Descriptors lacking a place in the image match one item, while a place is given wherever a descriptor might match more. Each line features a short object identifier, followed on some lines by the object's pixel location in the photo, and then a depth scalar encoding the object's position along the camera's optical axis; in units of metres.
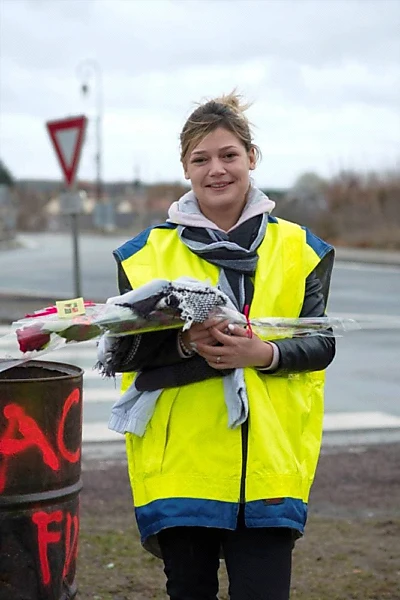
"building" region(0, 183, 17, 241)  53.93
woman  2.93
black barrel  3.05
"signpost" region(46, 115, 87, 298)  12.74
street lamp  55.92
